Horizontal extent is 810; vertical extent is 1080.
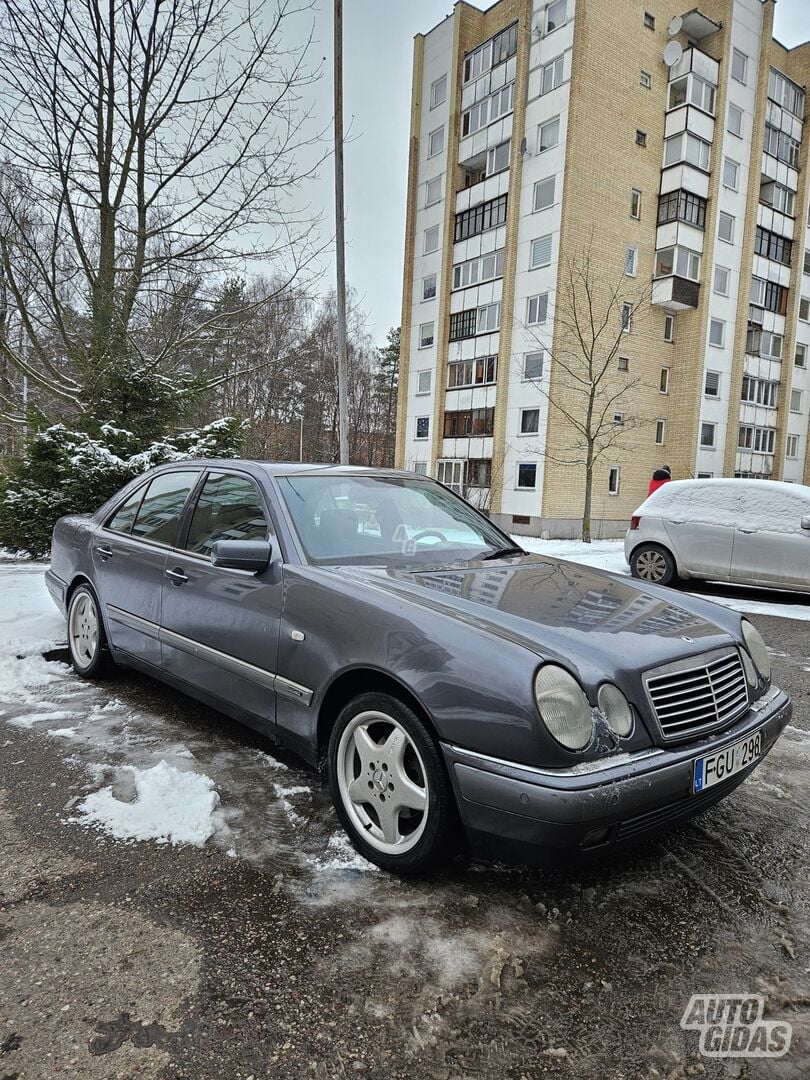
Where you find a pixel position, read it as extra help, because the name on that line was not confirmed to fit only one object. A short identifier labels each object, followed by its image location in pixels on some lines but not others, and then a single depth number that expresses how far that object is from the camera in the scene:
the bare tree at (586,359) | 24.78
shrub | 10.07
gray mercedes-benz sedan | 2.17
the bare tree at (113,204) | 9.95
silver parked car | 9.02
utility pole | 11.30
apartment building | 25.20
